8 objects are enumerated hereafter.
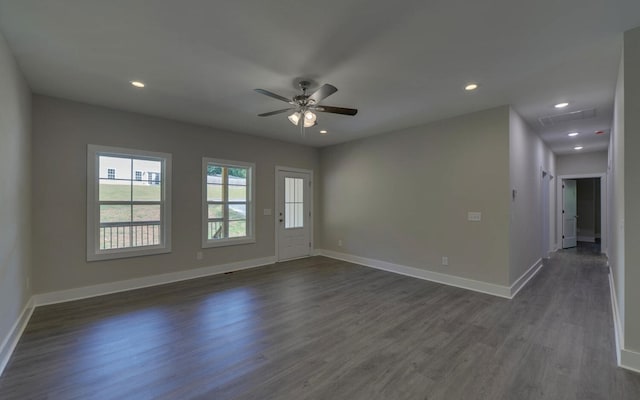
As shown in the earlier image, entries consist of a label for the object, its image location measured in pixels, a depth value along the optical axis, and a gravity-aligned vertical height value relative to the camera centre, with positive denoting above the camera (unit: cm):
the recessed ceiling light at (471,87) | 314 +136
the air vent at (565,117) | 400 +132
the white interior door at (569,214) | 754 -36
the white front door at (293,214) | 607 -30
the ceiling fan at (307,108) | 293 +108
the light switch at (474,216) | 410 -23
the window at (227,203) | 499 -4
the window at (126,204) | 387 -5
